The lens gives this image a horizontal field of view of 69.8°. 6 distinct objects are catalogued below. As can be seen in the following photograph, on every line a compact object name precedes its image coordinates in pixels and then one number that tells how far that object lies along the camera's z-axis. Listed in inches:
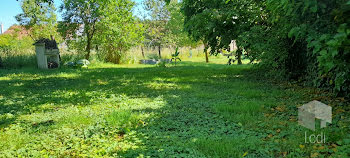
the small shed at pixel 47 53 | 460.1
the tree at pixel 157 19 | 1077.1
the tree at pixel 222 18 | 284.9
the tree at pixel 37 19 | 692.7
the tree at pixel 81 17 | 514.0
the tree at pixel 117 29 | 534.3
